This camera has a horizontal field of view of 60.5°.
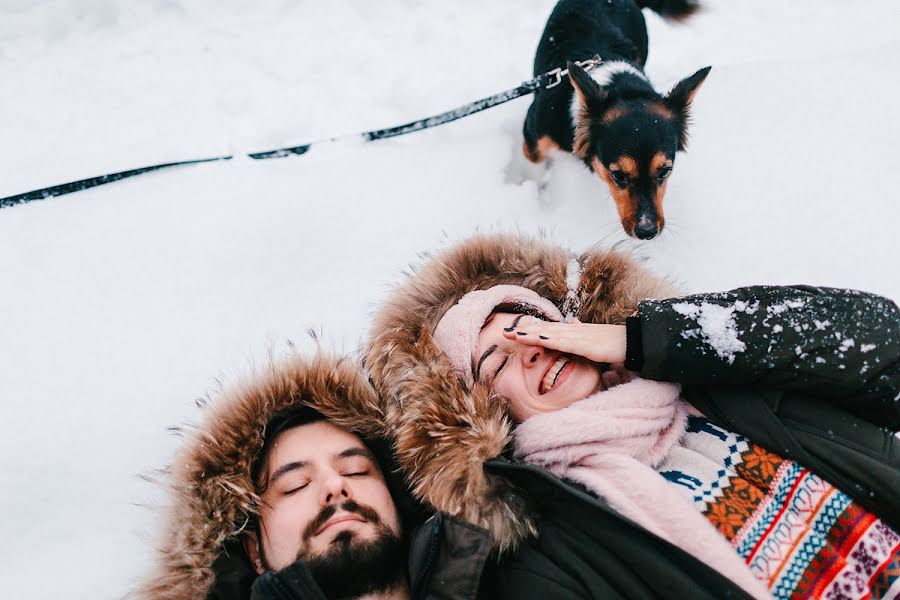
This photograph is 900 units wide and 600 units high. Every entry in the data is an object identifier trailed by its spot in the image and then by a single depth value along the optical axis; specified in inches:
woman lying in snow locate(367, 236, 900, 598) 29.9
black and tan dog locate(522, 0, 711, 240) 45.8
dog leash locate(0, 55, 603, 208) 47.7
